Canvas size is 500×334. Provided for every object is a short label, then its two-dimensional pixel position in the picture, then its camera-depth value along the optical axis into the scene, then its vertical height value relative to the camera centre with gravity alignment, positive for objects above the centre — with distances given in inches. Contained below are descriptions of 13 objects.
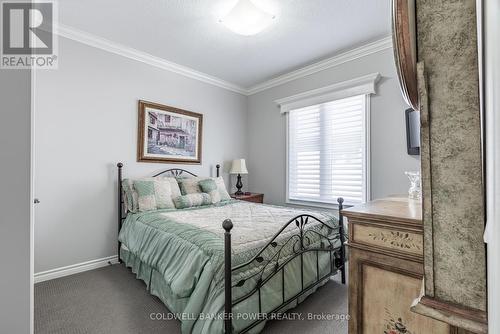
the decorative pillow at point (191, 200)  113.0 -14.8
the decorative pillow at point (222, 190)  134.3 -11.6
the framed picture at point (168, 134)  125.5 +19.7
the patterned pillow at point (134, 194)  107.2 -11.2
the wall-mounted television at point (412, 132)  98.3 +15.3
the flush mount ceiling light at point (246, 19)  86.2 +56.3
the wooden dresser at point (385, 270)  37.2 -16.8
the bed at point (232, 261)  56.5 -26.1
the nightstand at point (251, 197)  149.9 -17.7
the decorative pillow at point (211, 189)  126.1 -10.4
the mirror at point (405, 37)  15.8 +8.8
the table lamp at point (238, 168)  155.5 +0.9
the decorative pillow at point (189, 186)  125.1 -8.6
